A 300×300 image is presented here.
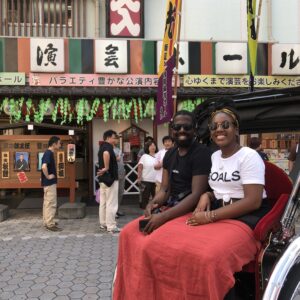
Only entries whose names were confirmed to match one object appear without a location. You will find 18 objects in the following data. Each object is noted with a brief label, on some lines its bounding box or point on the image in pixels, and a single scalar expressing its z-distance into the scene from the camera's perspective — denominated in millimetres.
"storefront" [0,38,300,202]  9961
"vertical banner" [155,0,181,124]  6797
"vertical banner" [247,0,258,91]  6953
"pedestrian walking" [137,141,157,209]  9000
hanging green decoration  9891
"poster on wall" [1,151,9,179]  9125
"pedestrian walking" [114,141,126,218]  8781
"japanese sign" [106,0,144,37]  11117
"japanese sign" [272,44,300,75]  11336
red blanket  2438
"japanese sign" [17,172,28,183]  9148
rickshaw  2549
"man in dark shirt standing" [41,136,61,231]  7656
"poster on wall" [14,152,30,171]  9164
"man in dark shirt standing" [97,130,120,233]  7453
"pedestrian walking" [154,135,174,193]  8648
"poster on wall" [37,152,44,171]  9203
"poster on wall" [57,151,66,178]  9242
